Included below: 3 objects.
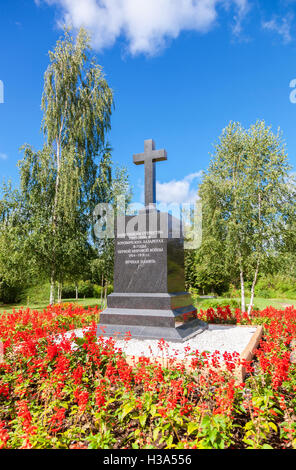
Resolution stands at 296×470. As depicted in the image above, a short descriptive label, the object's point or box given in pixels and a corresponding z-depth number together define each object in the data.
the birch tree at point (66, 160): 12.82
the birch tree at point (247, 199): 11.27
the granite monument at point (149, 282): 5.29
